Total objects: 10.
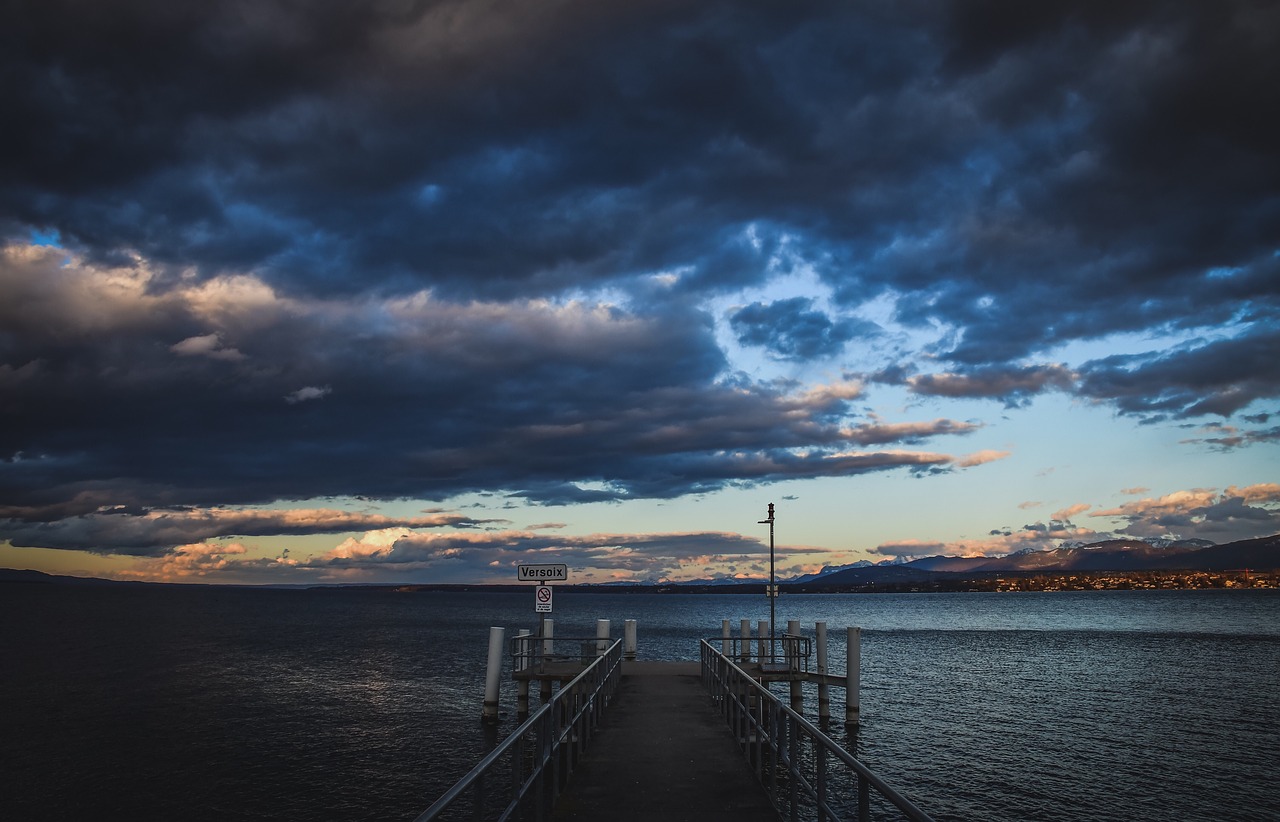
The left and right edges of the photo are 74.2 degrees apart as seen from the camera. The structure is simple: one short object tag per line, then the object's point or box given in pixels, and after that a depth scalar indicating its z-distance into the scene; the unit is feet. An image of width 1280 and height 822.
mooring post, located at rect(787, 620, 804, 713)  78.63
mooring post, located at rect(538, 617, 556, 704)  94.66
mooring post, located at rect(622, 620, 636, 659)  101.45
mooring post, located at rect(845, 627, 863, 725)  90.48
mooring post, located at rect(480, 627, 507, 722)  86.69
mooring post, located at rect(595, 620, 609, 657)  85.37
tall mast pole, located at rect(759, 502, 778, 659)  106.57
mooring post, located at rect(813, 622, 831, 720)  96.95
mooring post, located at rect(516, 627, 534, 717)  81.61
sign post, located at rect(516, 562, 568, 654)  66.59
